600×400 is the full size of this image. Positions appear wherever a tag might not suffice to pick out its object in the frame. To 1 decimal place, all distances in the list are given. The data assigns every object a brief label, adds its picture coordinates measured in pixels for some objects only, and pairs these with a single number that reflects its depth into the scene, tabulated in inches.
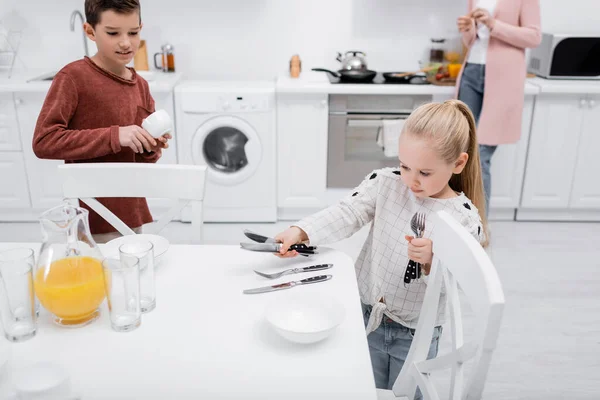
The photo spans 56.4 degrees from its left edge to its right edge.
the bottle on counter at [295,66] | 135.4
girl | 49.7
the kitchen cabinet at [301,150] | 125.0
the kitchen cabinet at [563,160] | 126.5
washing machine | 122.7
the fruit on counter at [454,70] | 125.8
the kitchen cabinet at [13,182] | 125.9
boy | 60.9
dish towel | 123.5
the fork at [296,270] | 46.8
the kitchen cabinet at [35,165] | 121.6
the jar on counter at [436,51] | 139.9
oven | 125.7
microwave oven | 126.5
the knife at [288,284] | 44.7
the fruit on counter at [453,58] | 138.9
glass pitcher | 38.3
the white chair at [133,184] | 60.9
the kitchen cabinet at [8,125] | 121.5
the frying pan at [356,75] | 126.1
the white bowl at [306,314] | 38.4
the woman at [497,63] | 109.3
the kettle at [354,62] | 130.6
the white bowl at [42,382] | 30.7
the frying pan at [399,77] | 126.4
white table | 33.8
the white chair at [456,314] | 33.5
